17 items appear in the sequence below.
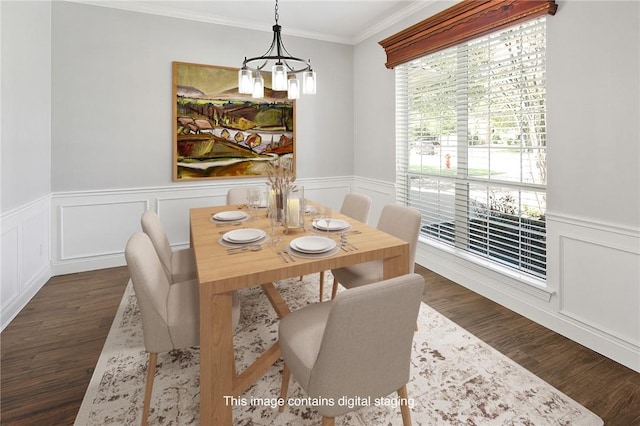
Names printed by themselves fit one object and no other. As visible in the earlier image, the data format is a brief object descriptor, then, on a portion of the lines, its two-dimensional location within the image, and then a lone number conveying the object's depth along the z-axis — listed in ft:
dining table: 4.53
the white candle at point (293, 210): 6.70
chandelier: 6.76
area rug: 5.20
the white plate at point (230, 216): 7.76
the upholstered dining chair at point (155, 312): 4.72
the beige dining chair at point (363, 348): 3.50
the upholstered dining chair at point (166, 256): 6.98
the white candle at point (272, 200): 7.09
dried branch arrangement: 7.00
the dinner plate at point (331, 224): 6.89
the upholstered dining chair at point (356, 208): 9.07
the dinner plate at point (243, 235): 6.05
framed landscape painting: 12.24
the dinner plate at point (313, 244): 5.52
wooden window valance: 7.68
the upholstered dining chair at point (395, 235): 7.14
